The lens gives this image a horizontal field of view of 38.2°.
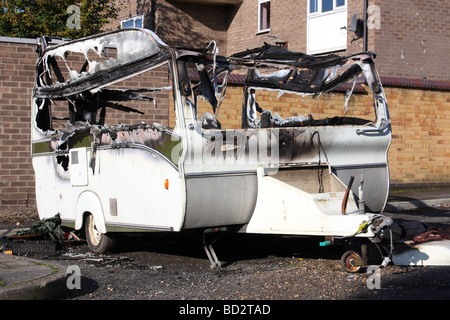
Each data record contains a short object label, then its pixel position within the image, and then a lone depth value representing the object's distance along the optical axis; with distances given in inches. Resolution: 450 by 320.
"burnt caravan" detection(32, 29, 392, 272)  252.2
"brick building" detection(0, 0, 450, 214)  483.2
